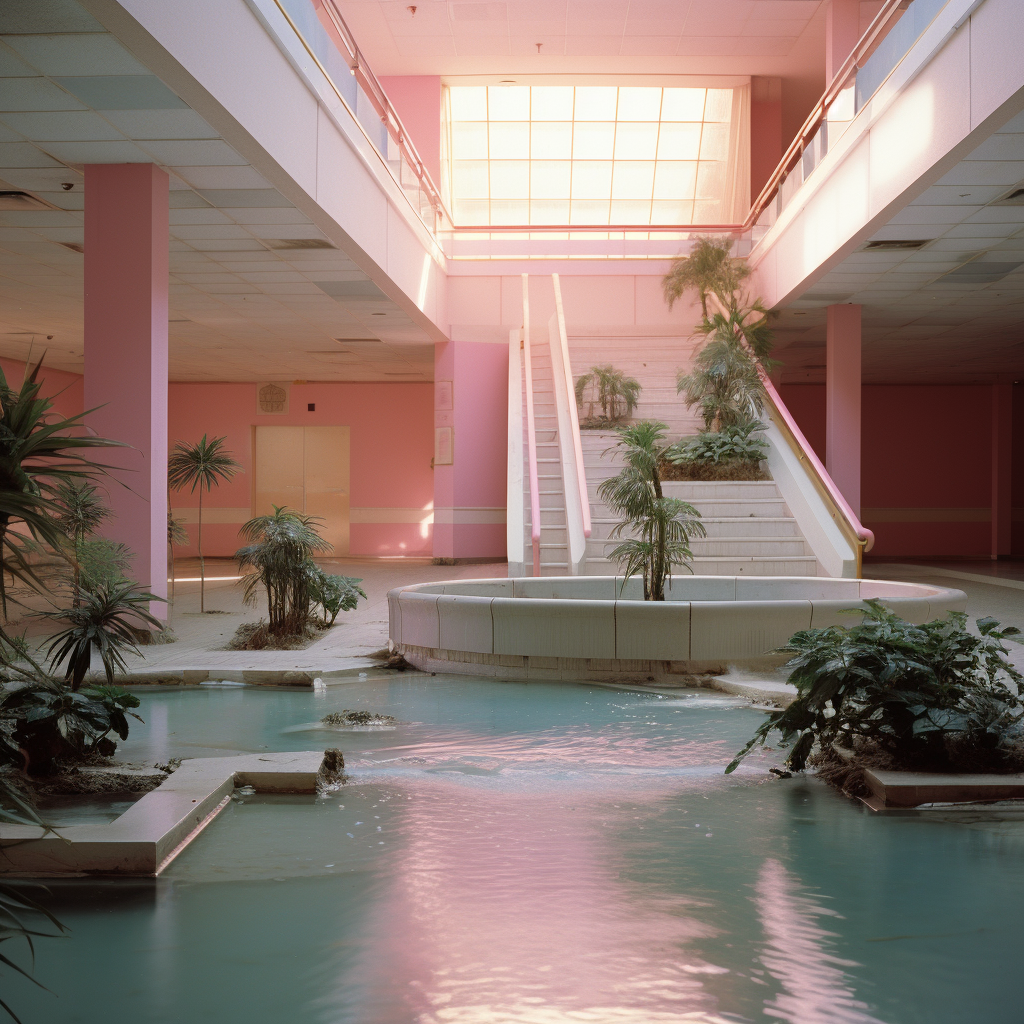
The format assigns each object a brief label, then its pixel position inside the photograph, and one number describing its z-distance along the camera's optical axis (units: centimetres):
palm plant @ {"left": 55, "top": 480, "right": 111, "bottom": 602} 700
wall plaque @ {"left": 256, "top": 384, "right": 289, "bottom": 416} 2103
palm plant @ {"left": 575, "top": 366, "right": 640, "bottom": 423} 1456
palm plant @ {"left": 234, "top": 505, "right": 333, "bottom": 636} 838
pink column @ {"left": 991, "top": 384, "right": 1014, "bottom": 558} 2062
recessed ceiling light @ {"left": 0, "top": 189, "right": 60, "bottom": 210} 850
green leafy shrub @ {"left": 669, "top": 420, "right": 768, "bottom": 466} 1313
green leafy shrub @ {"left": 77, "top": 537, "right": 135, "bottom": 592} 659
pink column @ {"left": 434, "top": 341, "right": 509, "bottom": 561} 1670
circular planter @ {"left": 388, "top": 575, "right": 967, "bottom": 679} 662
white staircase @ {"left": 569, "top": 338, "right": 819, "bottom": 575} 1132
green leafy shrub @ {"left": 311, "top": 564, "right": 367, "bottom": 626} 916
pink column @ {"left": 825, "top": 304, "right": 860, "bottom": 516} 1363
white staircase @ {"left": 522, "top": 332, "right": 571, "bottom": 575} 1173
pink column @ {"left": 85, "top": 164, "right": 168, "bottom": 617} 779
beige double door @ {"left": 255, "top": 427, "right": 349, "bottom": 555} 2103
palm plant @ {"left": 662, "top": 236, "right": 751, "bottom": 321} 1512
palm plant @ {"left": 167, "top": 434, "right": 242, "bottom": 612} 1052
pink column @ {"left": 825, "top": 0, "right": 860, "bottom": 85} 1505
